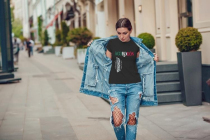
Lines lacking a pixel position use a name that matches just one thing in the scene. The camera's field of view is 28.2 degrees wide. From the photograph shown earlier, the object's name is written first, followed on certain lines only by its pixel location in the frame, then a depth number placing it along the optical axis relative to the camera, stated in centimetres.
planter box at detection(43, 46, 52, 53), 4426
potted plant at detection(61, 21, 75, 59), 2953
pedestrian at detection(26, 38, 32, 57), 3836
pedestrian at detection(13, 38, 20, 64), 2565
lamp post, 1698
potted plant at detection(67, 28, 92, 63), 2304
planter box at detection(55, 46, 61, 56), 3557
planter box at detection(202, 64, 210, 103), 929
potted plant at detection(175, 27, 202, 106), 914
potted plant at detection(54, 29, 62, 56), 3572
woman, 495
